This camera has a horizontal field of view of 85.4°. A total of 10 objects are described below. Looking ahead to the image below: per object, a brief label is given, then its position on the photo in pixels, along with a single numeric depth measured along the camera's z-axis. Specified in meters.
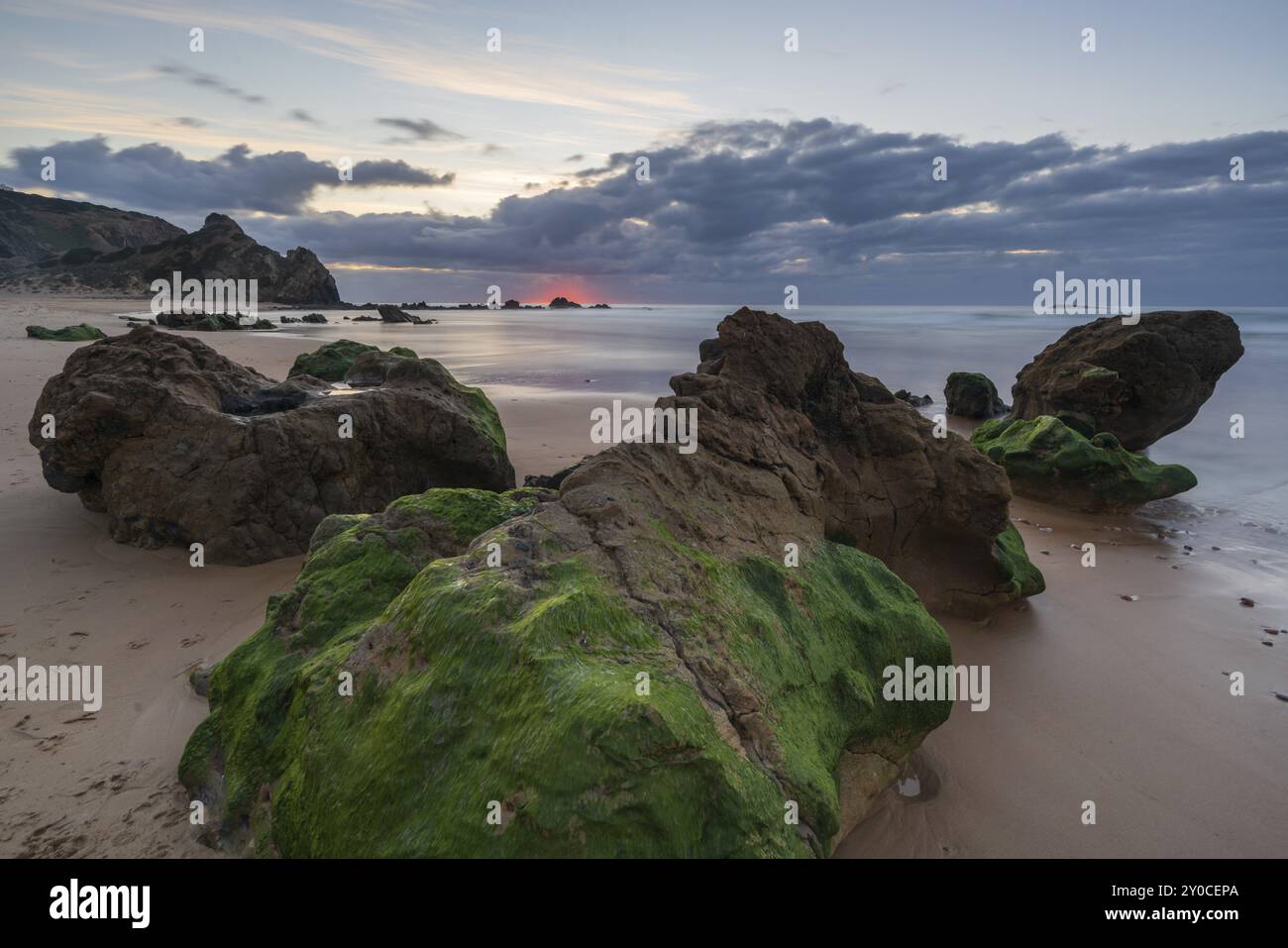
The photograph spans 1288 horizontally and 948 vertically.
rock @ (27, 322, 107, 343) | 27.55
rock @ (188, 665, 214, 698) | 5.14
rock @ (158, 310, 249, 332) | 40.59
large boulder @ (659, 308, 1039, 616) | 5.84
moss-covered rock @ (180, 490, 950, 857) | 2.69
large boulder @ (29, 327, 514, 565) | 7.83
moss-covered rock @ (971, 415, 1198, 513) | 11.47
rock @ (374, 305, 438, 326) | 71.44
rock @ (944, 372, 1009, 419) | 22.98
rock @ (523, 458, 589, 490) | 9.52
